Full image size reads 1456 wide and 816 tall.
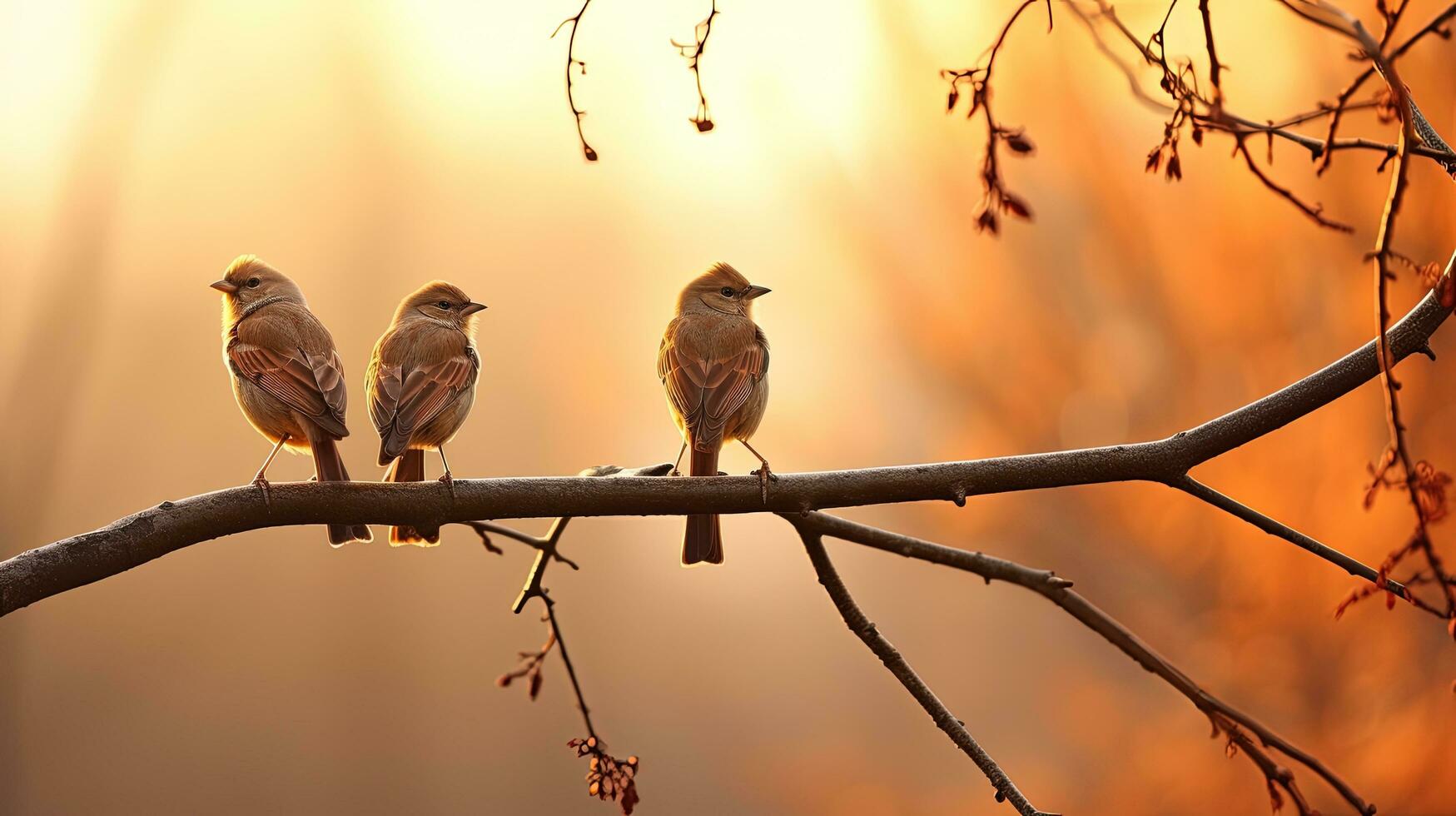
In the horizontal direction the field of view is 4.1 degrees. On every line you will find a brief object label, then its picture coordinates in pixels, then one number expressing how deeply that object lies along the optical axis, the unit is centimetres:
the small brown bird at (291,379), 972
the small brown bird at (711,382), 979
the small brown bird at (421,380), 972
